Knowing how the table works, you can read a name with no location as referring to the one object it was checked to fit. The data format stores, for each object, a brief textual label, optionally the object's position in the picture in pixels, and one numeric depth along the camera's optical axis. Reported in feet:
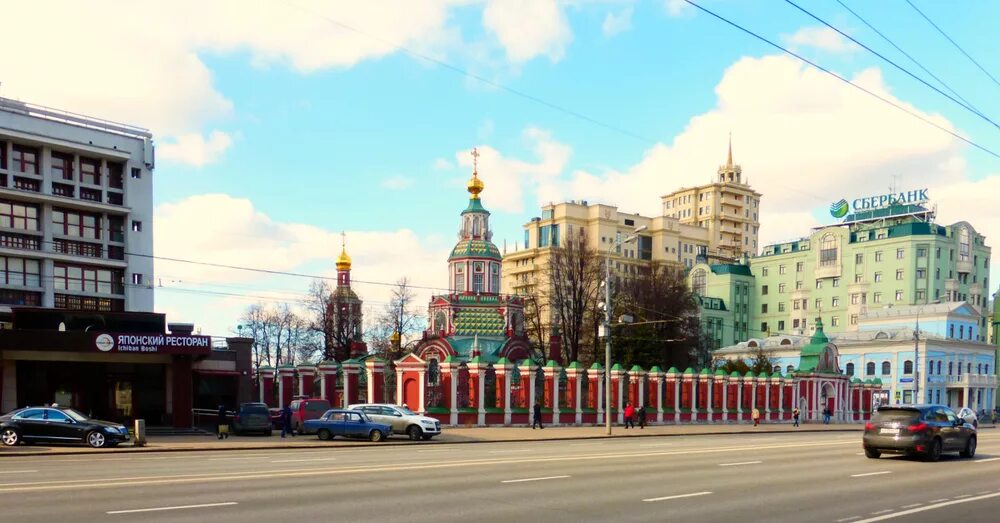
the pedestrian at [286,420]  123.13
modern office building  197.88
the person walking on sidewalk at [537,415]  148.97
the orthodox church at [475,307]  217.15
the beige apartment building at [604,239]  441.68
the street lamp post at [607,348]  134.72
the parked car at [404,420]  115.85
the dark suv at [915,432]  78.38
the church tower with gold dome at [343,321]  247.50
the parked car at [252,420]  124.47
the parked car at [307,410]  132.46
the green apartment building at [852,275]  327.47
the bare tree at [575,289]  228.02
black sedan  93.04
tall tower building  485.56
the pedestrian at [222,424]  115.24
